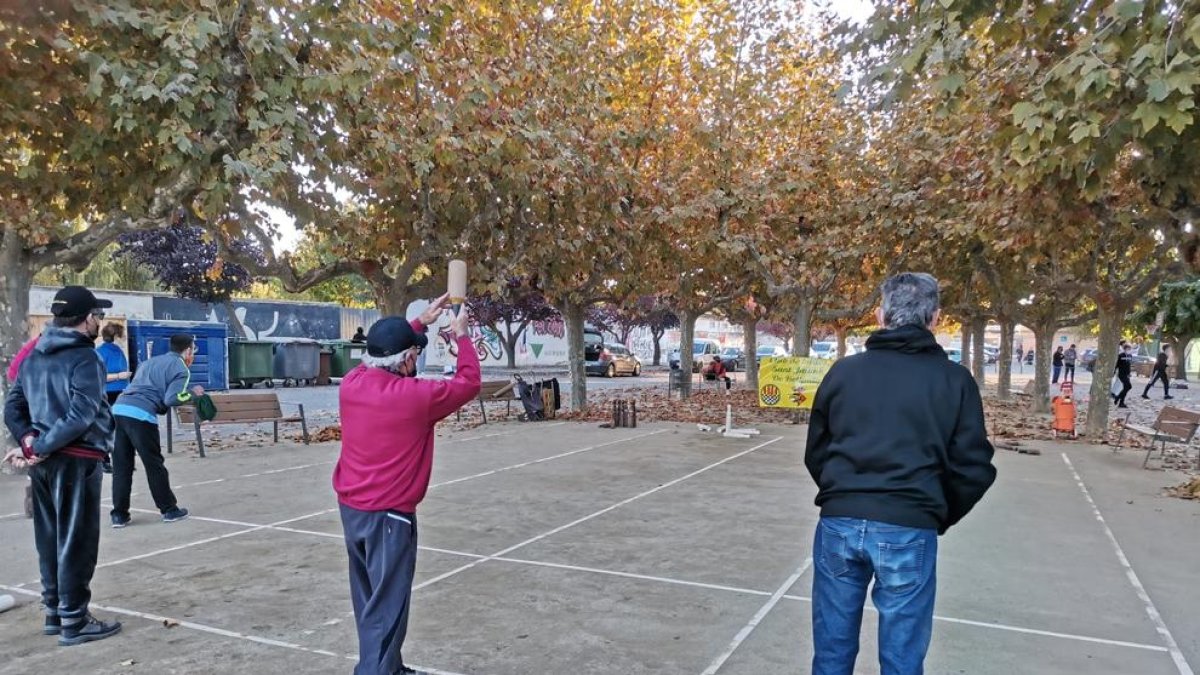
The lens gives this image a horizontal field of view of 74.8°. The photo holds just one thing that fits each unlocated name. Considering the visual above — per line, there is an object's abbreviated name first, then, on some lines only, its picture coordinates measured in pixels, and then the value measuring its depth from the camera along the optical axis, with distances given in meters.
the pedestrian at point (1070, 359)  29.52
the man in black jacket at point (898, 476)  2.69
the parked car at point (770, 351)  52.33
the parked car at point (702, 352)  40.51
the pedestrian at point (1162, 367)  23.69
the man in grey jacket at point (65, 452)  4.18
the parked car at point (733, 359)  43.88
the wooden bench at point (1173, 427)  10.48
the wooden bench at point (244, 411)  11.77
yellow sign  15.77
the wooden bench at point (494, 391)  16.16
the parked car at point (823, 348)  61.00
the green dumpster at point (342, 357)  28.20
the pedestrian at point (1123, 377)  20.69
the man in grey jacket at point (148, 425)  6.87
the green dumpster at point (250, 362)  24.28
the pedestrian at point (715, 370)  25.33
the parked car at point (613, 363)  38.06
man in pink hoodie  3.34
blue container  20.58
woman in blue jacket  9.01
